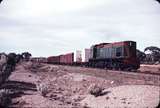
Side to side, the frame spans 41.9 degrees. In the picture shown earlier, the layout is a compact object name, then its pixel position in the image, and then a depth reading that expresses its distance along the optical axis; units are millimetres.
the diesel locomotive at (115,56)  21180
